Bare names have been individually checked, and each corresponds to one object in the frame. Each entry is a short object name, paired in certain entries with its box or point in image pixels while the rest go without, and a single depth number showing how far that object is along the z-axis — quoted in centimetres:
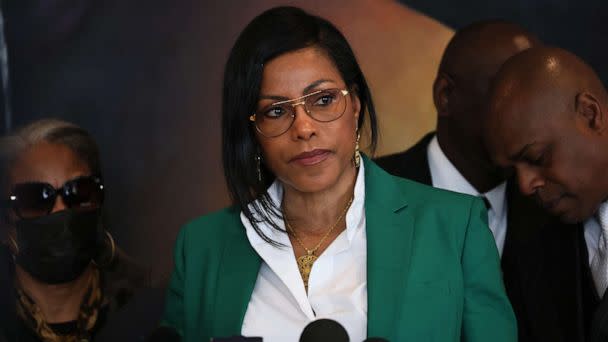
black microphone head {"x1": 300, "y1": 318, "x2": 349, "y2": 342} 373
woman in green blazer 514
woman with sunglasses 659
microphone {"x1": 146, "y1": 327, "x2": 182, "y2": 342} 409
